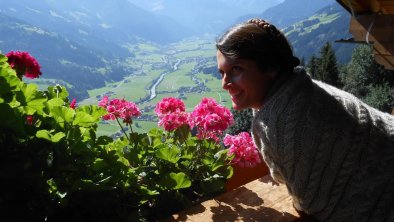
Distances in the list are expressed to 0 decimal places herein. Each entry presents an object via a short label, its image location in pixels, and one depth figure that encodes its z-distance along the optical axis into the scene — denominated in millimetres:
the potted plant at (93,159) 925
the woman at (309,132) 1136
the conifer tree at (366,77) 27922
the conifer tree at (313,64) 38219
